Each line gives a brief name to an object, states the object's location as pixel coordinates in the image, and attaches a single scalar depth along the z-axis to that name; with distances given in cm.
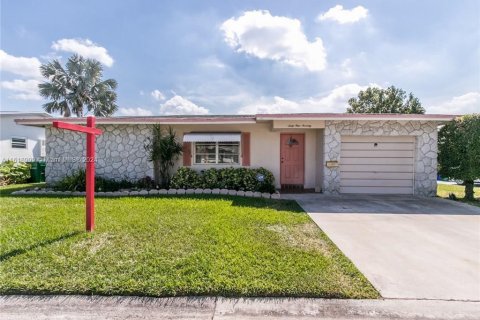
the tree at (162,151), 1053
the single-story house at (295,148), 995
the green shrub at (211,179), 1005
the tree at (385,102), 3114
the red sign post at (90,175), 499
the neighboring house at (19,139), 1630
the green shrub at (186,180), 1009
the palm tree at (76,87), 1998
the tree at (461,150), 872
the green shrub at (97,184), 952
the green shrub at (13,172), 1289
